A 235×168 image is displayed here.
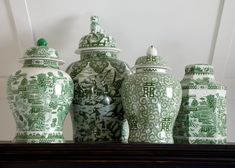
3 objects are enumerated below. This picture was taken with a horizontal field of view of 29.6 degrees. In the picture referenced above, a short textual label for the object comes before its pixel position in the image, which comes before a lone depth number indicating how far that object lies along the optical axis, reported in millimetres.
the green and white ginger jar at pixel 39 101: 889
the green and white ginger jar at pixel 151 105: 882
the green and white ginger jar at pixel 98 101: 952
